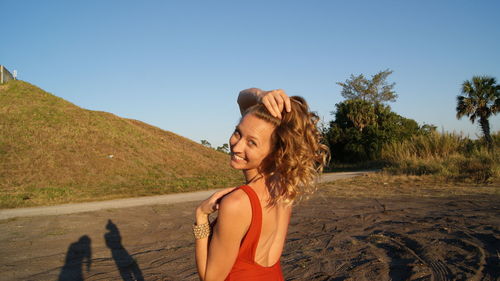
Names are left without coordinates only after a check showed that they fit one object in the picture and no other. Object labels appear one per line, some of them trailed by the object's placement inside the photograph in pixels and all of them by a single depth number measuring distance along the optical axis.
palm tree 23.95
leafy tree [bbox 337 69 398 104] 47.22
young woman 1.39
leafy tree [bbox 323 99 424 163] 29.77
